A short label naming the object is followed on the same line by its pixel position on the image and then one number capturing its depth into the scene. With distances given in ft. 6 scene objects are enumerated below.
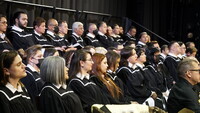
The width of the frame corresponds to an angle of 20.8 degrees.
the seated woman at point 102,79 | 20.50
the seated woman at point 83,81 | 18.83
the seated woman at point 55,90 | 15.88
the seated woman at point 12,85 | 13.78
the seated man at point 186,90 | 16.52
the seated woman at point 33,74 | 20.52
